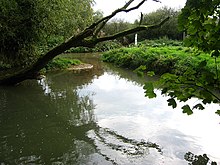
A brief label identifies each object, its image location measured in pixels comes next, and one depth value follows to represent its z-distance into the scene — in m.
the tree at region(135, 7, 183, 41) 25.00
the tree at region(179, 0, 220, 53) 1.01
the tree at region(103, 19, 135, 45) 29.95
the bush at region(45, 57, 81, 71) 11.41
